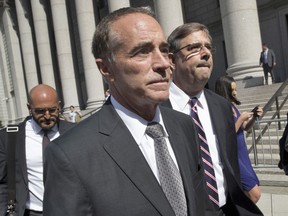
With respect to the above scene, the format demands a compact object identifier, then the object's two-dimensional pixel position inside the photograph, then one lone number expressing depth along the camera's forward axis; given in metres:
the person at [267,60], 12.88
